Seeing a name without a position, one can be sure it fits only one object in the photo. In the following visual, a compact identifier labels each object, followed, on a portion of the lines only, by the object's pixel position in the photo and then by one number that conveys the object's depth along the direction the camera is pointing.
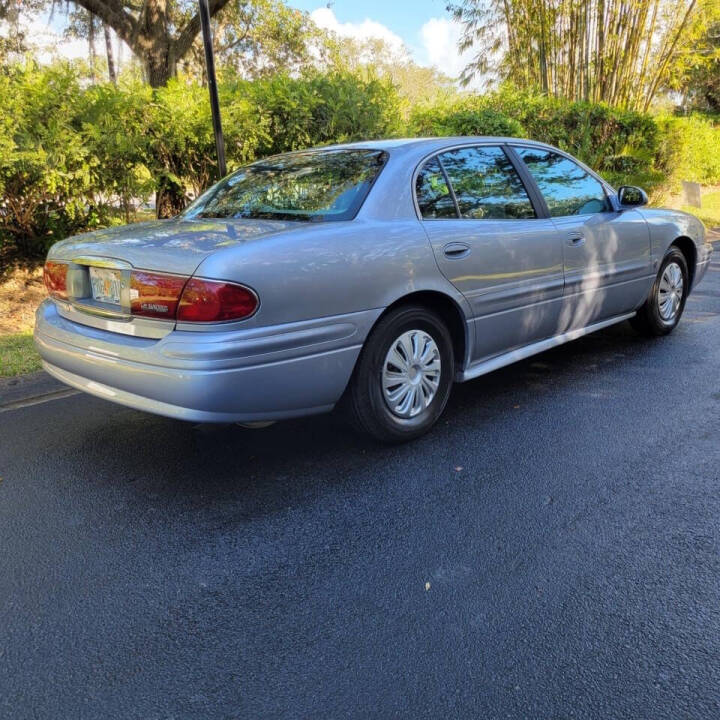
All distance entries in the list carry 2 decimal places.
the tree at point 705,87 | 27.55
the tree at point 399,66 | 57.94
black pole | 5.96
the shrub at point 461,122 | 10.74
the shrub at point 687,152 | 13.97
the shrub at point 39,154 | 5.71
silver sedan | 2.72
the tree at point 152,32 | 12.76
